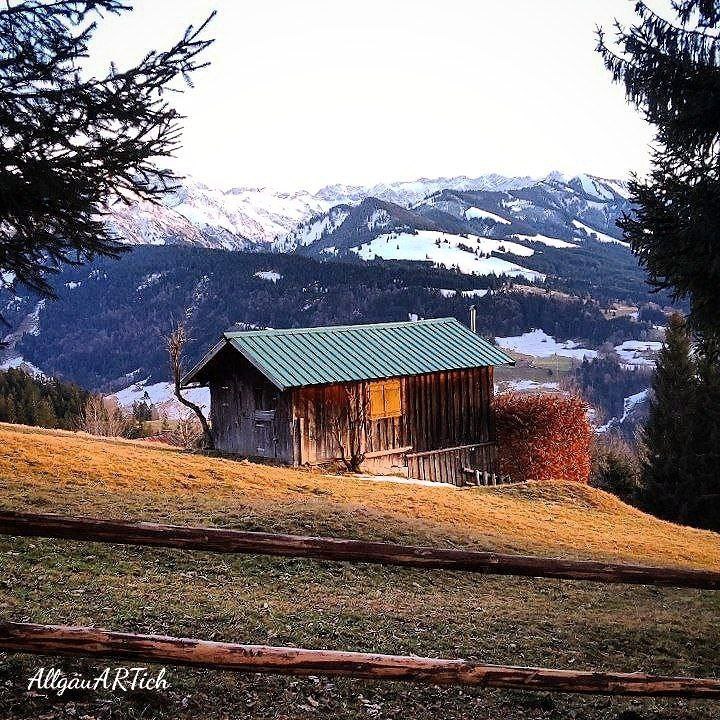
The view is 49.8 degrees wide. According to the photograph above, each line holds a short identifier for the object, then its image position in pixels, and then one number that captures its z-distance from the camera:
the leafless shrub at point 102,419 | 67.88
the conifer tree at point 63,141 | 7.45
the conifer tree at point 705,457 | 38.78
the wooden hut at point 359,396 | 28.98
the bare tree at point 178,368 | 33.06
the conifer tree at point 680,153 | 11.38
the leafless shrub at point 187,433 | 56.12
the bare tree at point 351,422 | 29.39
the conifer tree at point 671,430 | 39.31
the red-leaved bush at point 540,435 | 33.56
